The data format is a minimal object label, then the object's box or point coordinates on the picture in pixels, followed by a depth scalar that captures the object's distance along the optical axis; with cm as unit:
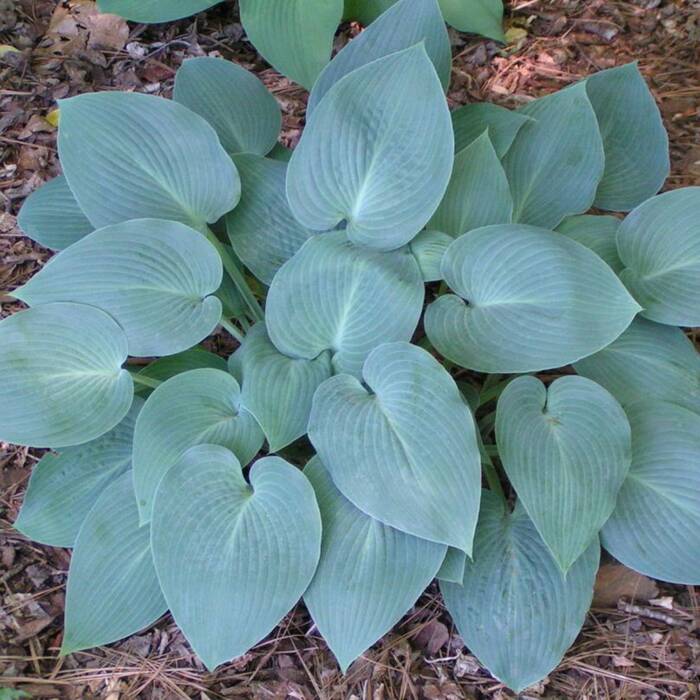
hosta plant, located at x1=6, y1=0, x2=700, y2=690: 136
